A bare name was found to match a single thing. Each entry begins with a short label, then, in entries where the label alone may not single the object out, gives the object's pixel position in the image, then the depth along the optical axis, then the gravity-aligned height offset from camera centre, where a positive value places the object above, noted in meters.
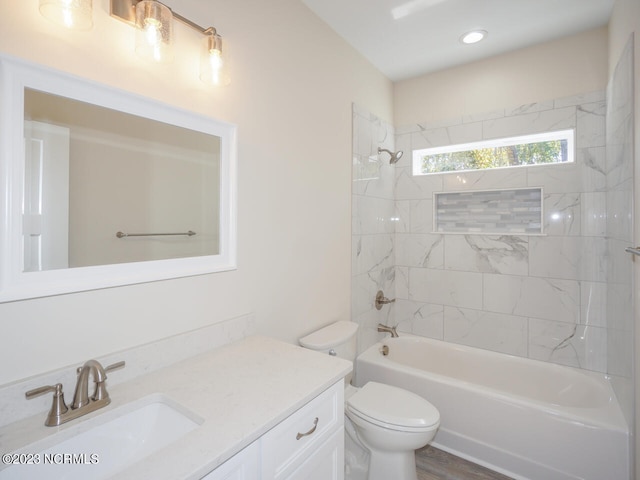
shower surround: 2.20 -0.08
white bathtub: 1.66 -1.02
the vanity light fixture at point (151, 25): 0.93 +0.71
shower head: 2.72 +0.72
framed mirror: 0.89 +0.18
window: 2.34 +0.69
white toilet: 1.59 -0.91
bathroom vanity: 0.76 -0.49
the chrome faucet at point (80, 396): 0.87 -0.45
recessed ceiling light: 2.19 +1.41
